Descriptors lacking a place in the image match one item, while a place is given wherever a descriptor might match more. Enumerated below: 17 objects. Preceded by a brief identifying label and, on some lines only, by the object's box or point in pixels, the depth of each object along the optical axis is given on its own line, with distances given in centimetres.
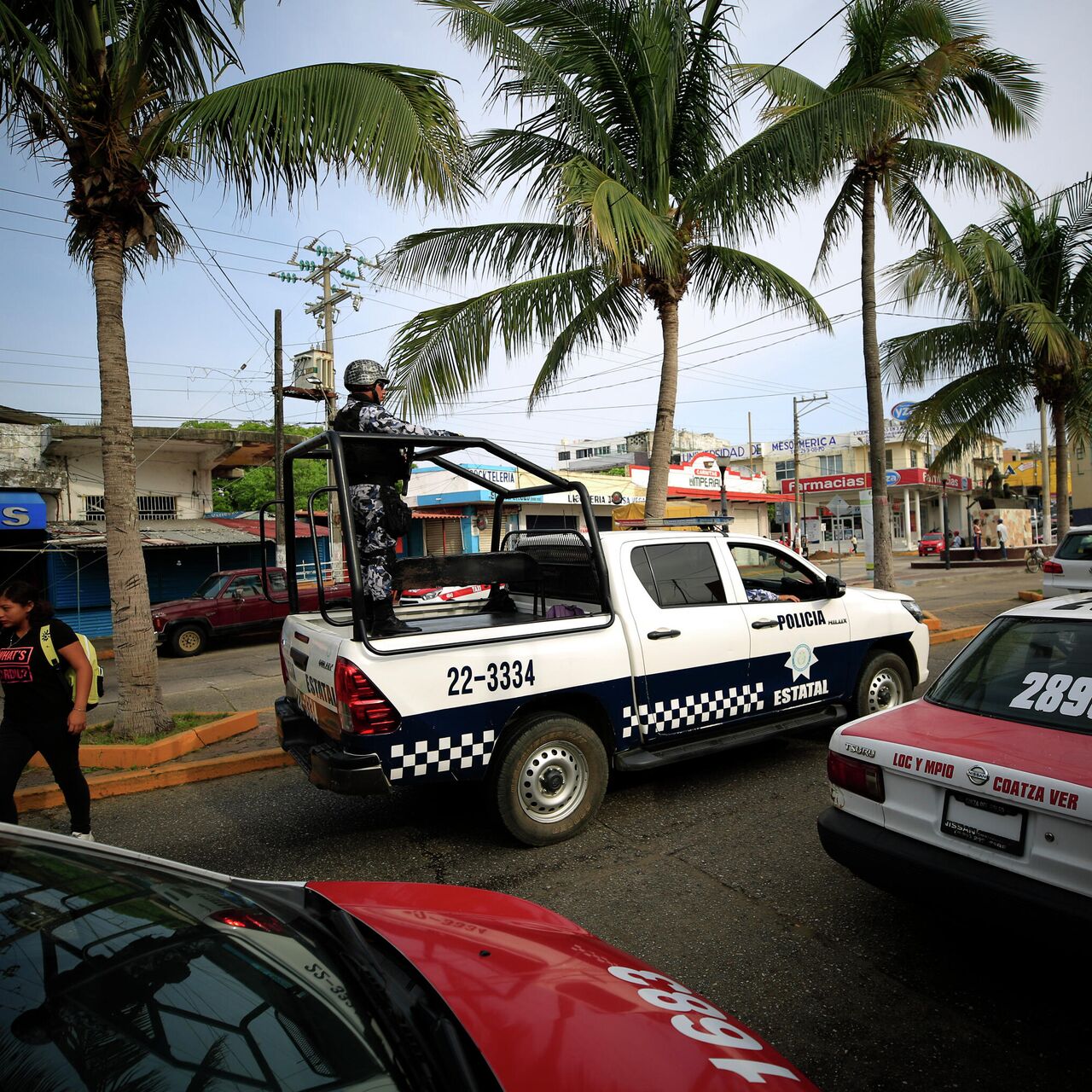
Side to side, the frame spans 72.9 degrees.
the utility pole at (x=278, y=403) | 1934
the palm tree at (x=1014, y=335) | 1381
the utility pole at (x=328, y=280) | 2272
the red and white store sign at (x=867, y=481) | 4519
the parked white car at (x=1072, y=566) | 1061
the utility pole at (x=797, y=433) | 4014
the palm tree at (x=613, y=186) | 794
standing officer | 451
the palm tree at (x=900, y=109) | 869
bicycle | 2593
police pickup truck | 390
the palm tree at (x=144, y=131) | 563
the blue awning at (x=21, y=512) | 1588
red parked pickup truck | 1477
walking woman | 400
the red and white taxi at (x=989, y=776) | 256
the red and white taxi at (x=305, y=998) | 129
